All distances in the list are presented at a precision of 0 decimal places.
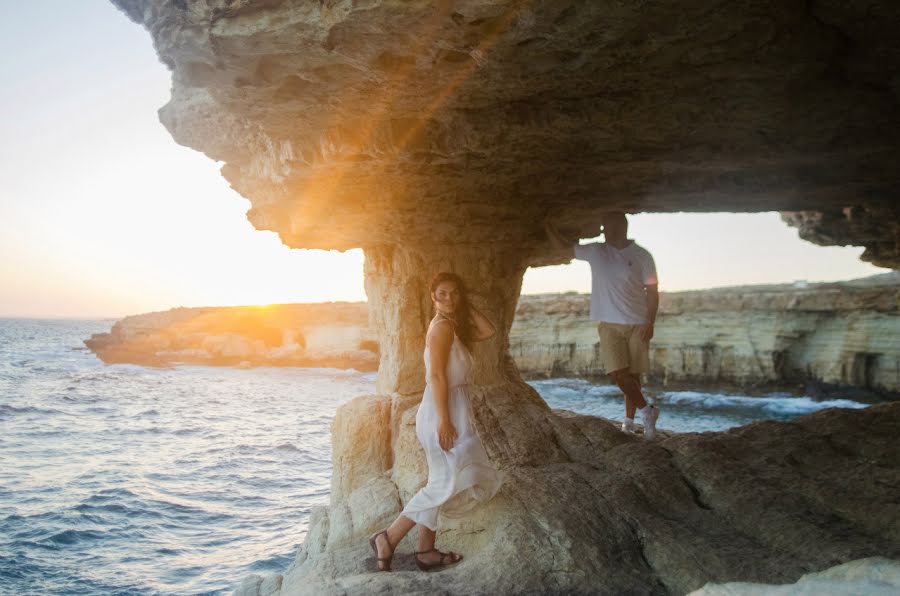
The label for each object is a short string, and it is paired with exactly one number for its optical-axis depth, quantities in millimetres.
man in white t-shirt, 6227
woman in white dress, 3992
